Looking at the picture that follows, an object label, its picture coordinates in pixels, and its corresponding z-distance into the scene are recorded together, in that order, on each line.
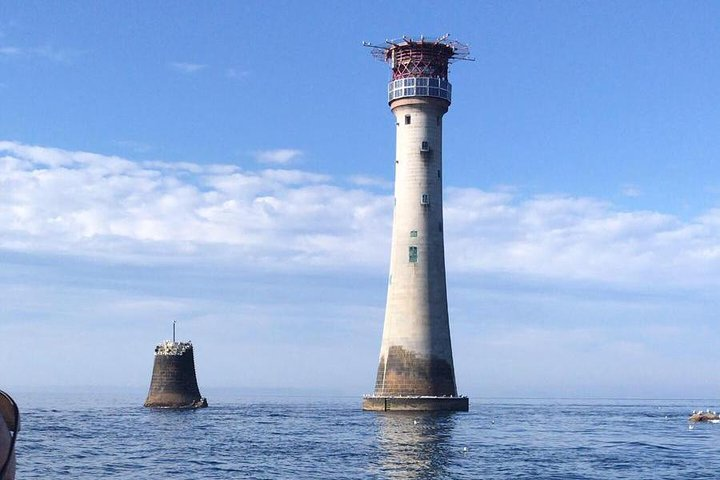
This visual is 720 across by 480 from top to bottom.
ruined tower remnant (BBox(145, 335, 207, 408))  124.12
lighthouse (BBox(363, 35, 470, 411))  103.81
